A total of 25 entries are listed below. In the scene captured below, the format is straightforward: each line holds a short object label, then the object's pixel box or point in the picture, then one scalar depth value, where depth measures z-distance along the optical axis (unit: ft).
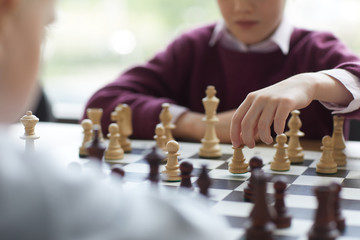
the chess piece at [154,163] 2.83
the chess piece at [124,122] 3.77
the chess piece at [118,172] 2.83
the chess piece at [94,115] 3.89
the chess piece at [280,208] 2.60
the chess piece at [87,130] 3.73
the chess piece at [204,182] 2.76
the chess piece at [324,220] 2.42
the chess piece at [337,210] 2.59
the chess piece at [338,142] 3.50
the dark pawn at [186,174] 2.93
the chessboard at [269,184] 2.63
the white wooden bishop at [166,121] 3.83
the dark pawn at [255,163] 3.06
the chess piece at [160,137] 3.66
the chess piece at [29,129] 3.52
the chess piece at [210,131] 3.64
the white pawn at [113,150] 3.57
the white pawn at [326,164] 3.31
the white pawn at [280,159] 3.34
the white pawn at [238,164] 3.27
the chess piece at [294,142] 3.52
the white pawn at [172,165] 3.15
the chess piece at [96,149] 3.01
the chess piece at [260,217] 2.42
